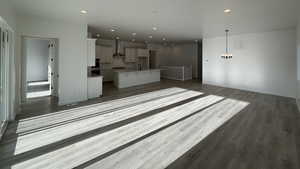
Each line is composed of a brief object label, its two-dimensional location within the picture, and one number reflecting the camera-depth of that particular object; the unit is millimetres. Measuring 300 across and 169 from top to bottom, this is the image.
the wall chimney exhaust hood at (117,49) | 10911
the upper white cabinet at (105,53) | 9611
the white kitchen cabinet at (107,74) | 10598
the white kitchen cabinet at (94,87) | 6188
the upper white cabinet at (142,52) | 11929
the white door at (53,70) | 6405
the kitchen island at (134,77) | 8588
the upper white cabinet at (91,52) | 5976
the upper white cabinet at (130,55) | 11352
